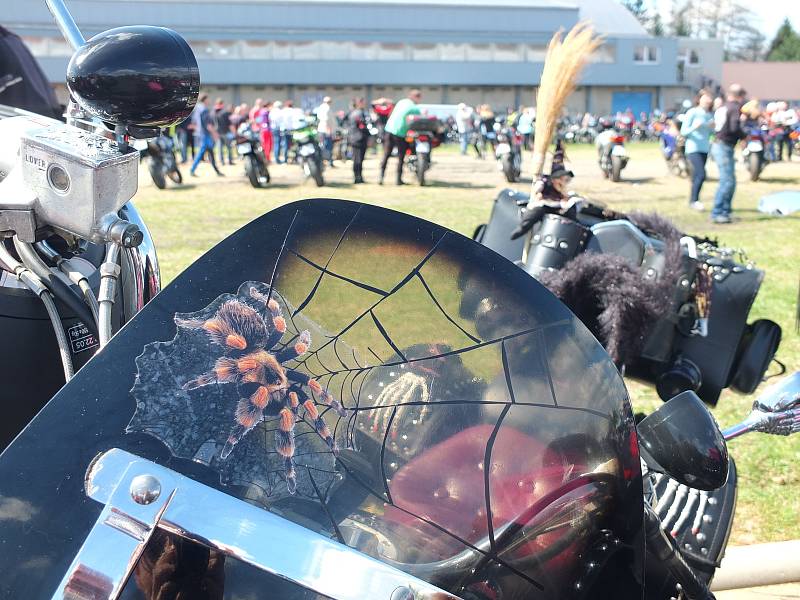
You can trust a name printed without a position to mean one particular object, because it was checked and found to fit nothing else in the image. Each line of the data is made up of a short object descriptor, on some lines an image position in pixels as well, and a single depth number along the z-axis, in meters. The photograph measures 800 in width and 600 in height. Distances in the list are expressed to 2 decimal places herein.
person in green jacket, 14.99
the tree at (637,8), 99.21
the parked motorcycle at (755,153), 17.56
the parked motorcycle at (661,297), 3.52
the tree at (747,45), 83.44
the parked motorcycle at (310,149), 15.35
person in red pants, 22.42
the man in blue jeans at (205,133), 17.89
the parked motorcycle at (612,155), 17.45
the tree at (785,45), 73.81
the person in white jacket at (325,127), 21.36
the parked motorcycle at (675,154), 18.35
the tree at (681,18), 83.25
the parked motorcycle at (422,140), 15.24
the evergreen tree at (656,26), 93.18
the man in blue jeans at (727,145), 11.74
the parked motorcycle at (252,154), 14.97
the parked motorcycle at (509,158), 16.98
